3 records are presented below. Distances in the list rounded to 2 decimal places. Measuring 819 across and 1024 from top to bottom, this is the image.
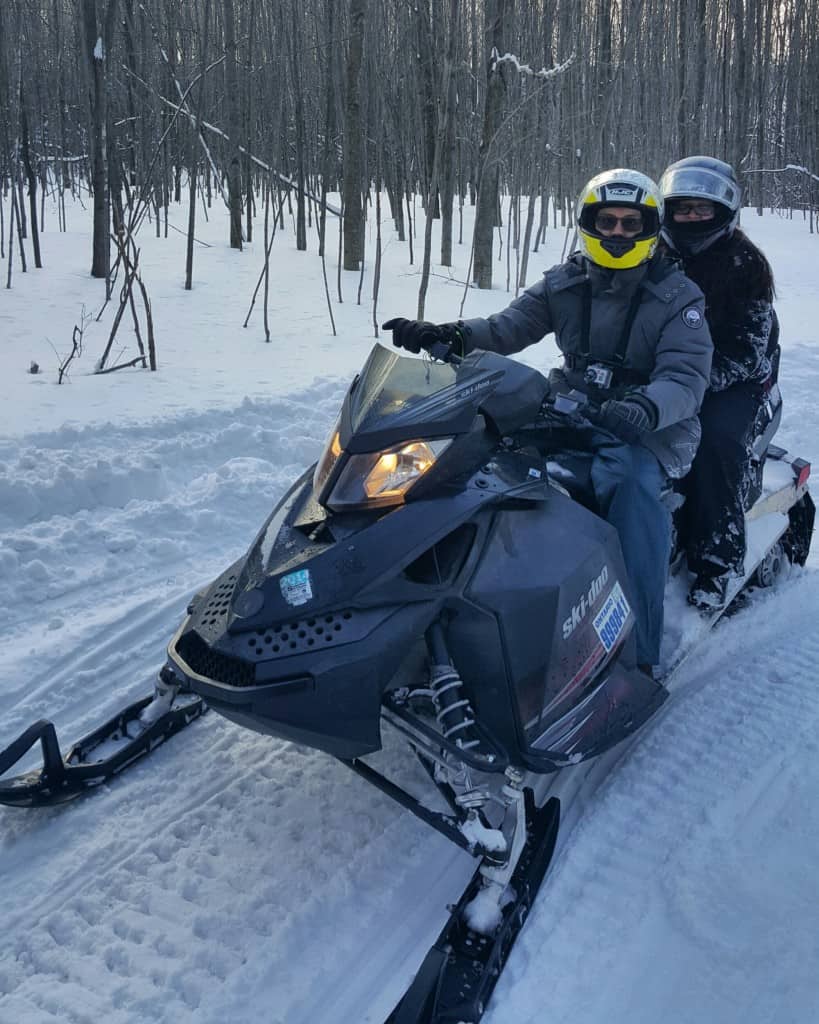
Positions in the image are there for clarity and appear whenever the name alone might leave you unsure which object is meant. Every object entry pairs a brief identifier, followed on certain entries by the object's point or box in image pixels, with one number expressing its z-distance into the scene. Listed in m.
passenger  3.22
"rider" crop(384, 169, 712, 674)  2.64
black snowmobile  1.85
